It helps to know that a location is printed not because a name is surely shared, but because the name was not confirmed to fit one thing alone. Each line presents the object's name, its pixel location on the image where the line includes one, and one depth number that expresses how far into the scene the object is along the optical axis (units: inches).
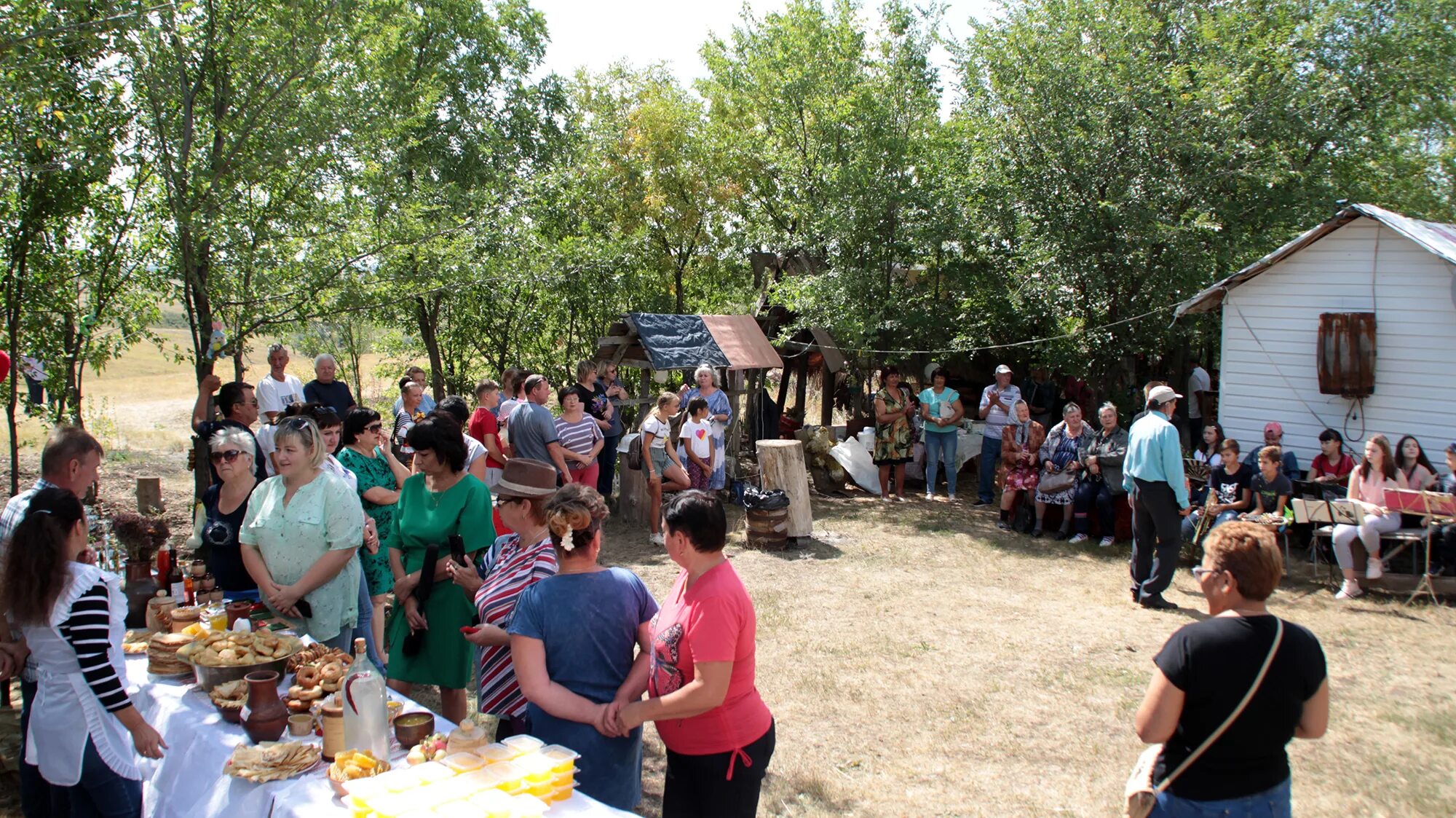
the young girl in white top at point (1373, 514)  303.3
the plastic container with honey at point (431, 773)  101.7
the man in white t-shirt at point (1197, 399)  534.6
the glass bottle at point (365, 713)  111.7
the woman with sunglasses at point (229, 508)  166.6
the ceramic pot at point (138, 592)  168.1
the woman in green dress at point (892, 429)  457.7
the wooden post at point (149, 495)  331.6
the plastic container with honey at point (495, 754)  105.1
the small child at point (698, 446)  362.6
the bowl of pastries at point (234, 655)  133.3
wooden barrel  364.8
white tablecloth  106.2
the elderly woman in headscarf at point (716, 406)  376.8
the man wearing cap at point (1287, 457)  348.8
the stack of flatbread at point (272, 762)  110.2
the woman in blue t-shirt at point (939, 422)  451.5
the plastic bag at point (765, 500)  362.3
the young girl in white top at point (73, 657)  114.5
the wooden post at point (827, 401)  613.9
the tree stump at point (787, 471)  376.5
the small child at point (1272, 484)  333.1
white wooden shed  361.1
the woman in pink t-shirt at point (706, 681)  107.1
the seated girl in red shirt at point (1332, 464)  346.9
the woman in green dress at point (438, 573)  160.1
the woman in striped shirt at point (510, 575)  128.0
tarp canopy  439.8
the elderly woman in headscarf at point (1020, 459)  406.6
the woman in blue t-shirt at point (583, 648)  111.2
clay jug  119.9
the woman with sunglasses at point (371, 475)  192.4
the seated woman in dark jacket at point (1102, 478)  369.1
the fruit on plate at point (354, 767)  106.7
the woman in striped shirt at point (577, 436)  321.1
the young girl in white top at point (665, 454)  352.2
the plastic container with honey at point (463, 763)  103.7
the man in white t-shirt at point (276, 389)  284.5
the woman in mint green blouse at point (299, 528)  153.4
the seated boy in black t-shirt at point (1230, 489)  338.6
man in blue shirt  276.7
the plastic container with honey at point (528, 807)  95.2
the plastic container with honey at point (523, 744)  107.3
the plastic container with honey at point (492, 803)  94.2
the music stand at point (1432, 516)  295.0
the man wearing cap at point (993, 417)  452.4
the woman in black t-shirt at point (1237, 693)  102.9
